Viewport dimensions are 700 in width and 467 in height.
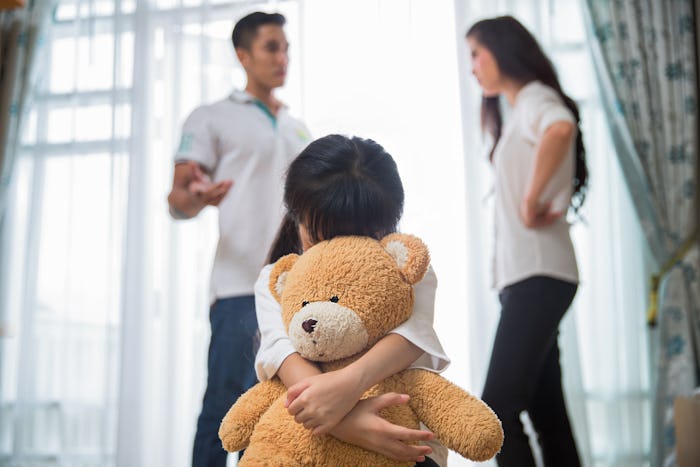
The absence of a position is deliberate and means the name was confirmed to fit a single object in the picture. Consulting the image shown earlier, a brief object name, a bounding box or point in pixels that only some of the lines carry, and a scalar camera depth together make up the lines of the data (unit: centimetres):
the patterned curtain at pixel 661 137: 203
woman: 130
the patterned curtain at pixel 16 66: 246
